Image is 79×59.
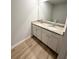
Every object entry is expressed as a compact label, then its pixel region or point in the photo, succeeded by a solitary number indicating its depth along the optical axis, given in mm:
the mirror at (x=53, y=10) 1500
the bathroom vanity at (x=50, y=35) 1184
